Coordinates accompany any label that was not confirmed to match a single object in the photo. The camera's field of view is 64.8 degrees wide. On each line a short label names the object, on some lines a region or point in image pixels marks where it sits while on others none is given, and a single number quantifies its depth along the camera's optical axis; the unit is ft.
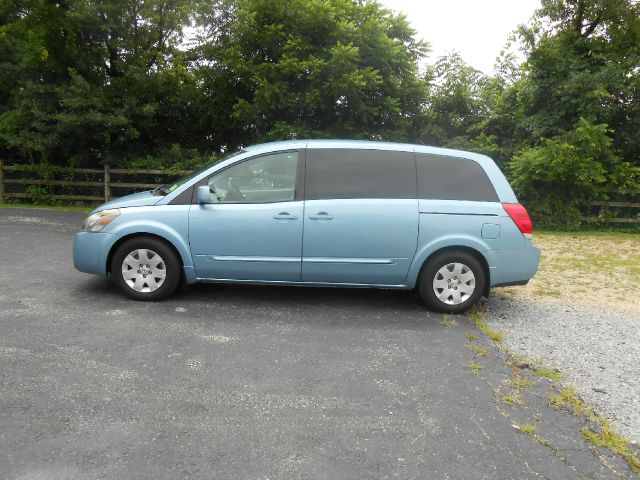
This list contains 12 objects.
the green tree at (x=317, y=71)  43.50
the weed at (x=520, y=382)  12.54
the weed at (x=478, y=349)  14.56
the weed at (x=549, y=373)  13.16
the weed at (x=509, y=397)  11.65
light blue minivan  17.75
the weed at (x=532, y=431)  10.06
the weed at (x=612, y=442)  9.61
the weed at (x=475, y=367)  13.26
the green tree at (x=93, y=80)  45.75
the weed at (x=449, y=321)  17.10
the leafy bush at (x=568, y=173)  40.98
